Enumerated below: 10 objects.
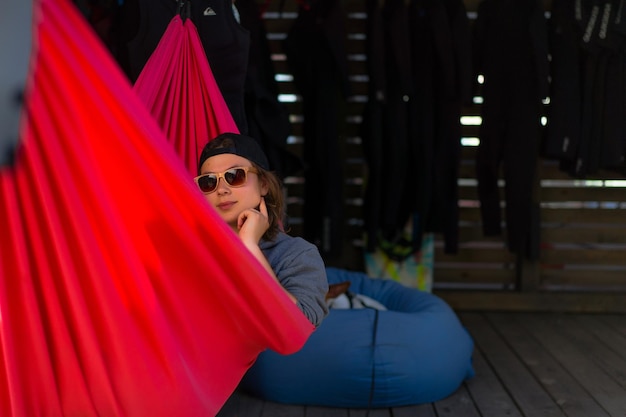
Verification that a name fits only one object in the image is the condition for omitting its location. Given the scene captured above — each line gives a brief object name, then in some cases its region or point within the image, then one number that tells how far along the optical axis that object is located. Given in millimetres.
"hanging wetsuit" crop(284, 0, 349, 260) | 3197
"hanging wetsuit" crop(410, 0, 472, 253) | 3186
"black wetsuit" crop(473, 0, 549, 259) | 3199
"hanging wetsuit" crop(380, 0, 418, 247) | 3168
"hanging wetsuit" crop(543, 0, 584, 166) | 3191
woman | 1327
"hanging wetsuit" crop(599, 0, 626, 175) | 3158
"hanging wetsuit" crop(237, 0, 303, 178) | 2672
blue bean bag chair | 2359
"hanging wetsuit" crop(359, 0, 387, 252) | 3172
